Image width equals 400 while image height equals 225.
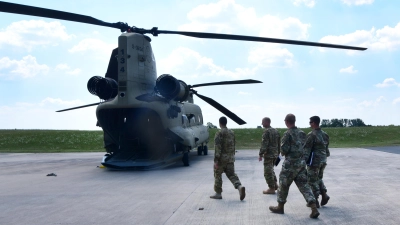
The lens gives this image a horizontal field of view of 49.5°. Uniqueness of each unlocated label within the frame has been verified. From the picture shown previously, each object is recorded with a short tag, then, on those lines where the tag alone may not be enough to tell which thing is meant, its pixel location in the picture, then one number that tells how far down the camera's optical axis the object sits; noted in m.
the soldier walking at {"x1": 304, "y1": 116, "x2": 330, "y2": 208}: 8.23
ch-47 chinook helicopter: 15.20
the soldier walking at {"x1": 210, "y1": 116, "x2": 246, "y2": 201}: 9.41
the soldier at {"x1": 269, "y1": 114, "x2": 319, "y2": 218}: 7.62
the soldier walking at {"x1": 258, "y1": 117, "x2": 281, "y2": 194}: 9.97
